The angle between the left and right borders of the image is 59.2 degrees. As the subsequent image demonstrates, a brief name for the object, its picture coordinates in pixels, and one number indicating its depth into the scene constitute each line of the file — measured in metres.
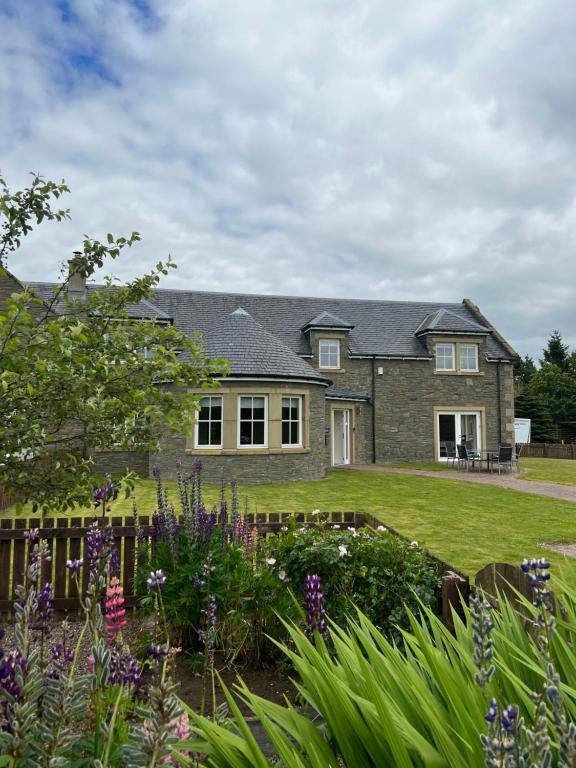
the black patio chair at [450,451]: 24.05
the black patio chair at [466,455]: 21.66
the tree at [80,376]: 3.55
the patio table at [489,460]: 20.93
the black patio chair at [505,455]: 20.22
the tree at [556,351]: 57.09
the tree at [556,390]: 47.72
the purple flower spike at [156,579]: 2.29
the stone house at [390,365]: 25.05
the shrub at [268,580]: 4.25
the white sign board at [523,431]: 36.81
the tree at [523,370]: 61.68
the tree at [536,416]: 44.16
